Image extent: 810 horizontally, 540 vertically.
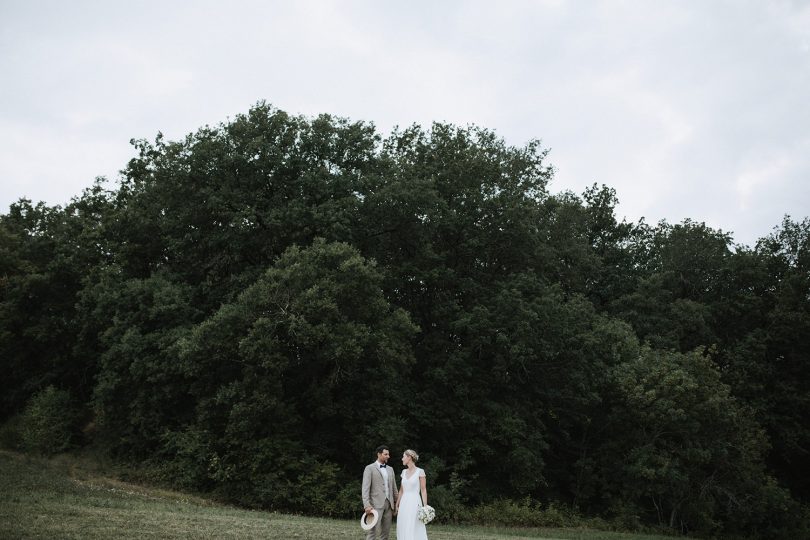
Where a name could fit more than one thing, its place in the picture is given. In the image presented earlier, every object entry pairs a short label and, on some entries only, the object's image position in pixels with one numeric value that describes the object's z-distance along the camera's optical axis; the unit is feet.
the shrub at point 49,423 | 106.42
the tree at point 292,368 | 79.10
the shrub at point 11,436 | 112.16
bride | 35.78
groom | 35.96
